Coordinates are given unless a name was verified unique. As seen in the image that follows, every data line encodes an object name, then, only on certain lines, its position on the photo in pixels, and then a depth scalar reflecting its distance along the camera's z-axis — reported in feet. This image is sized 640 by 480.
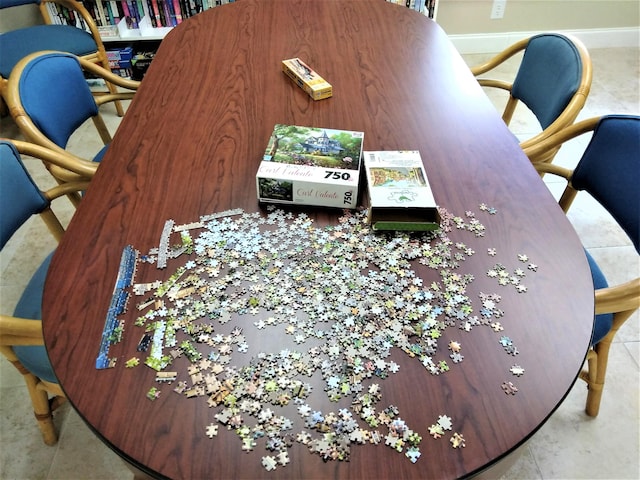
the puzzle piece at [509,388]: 2.85
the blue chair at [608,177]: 4.40
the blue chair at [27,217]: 4.27
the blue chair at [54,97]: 5.01
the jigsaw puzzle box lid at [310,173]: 3.84
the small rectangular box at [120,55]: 10.59
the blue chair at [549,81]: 5.21
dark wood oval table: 2.65
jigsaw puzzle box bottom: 3.74
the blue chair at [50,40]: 8.50
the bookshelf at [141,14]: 10.38
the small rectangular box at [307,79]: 5.22
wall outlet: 11.95
